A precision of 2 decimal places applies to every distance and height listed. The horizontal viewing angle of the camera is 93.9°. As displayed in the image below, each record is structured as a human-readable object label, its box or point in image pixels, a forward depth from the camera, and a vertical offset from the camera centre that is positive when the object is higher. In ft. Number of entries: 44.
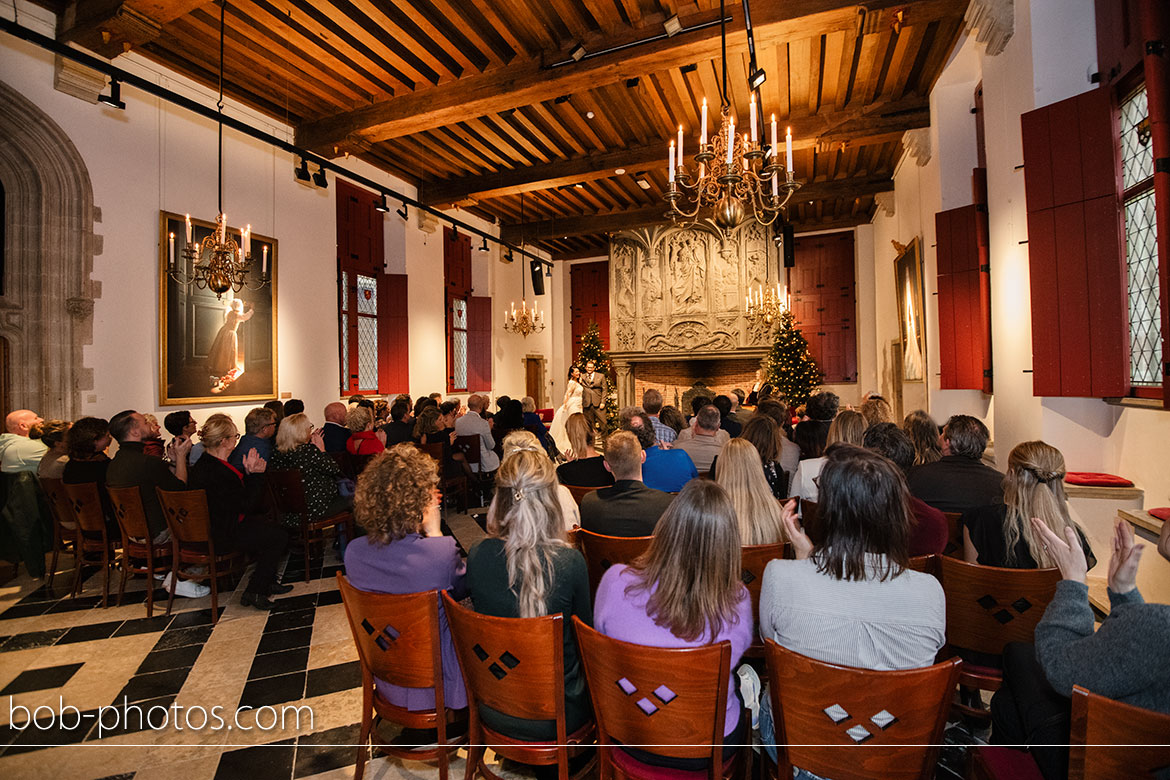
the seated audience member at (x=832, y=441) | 10.33 -1.03
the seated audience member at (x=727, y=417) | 18.97 -0.87
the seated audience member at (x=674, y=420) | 18.28 -0.85
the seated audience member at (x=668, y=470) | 11.64 -1.60
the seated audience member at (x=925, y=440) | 10.67 -1.01
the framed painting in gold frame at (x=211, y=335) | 19.30 +2.72
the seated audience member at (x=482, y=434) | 21.01 -1.32
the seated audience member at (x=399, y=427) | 20.16 -0.98
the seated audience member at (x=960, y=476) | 8.70 -1.43
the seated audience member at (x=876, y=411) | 13.15 -0.51
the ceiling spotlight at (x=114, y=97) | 14.99 +8.63
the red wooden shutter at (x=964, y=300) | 16.81 +2.88
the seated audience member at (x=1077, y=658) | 3.74 -1.99
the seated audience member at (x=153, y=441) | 14.58 -0.96
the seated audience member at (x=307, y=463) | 13.78 -1.51
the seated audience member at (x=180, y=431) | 14.94 -0.72
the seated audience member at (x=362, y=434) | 16.89 -1.02
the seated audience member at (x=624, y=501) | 8.32 -1.63
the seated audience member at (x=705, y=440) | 14.08 -1.21
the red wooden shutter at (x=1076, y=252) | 10.80 +2.79
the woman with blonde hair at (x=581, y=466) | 11.68 -1.49
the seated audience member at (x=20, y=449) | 13.69 -0.98
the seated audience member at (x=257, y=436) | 14.28 -0.84
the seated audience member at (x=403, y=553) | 6.19 -1.80
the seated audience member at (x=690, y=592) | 4.84 -1.80
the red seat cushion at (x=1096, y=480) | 10.96 -1.95
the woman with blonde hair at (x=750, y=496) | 8.00 -1.53
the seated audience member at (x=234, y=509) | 11.58 -2.25
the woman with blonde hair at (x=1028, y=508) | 6.49 -1.48
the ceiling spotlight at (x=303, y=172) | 21.95 +9.36
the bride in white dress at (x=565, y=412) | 27.32 -0.77
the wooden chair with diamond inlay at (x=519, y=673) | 4.93 -2.61
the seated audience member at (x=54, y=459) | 13.28 -1.22
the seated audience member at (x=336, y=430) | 18.62 -0.94
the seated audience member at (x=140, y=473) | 12.04 -1.46
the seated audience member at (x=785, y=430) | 13.15 -1.15
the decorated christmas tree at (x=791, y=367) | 34.30 +1.59
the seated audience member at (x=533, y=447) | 9.39 -0.96
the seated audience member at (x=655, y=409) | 17.40 -0.50
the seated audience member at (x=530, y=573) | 5.55 -1.81
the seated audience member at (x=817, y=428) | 13.98 -0.94
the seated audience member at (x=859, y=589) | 4.68 -1.75
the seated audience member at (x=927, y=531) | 7.53 -1.96
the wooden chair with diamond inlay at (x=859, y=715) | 3.99 -2.49
